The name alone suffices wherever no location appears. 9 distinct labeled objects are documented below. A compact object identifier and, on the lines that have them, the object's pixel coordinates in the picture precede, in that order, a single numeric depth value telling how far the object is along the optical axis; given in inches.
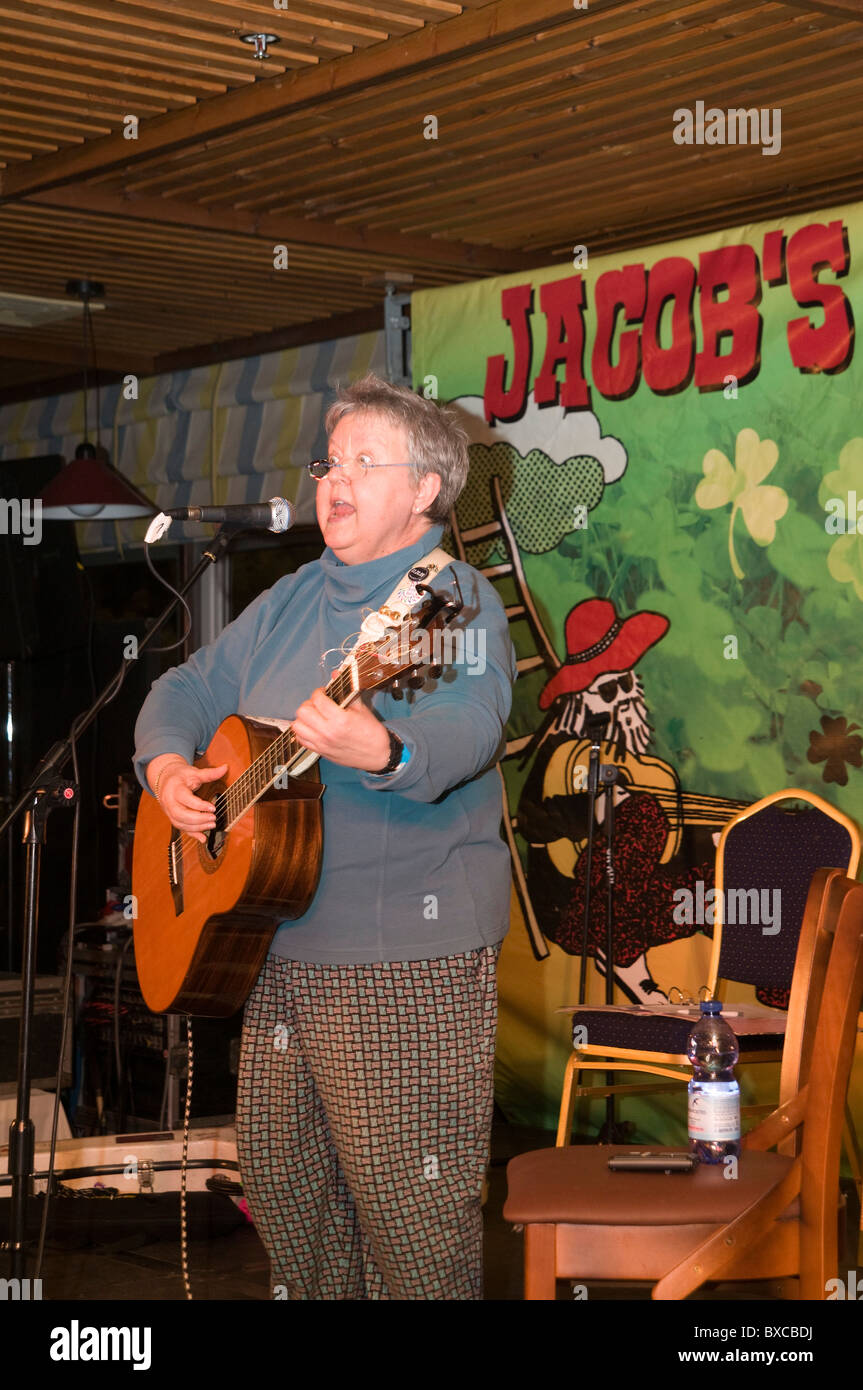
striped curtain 248.5
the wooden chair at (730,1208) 88.0
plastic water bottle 95.6
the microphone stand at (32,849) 115.9
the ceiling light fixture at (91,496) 228.5
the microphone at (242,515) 111.8
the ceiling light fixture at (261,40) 153.6
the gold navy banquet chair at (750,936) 157.6
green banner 170.9
